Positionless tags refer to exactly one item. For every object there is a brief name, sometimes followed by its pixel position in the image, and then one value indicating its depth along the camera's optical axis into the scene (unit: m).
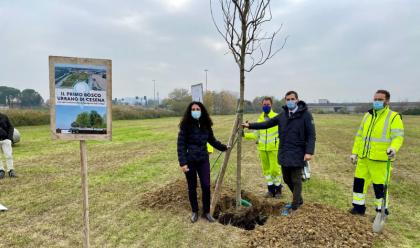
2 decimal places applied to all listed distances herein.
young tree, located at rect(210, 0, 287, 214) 5.15
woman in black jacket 5.02
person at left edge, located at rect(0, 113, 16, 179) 8.23
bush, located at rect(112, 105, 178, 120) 45.47
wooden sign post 3.53
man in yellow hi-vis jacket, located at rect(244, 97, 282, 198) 6.52
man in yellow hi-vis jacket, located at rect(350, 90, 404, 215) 5.03
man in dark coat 5.18
